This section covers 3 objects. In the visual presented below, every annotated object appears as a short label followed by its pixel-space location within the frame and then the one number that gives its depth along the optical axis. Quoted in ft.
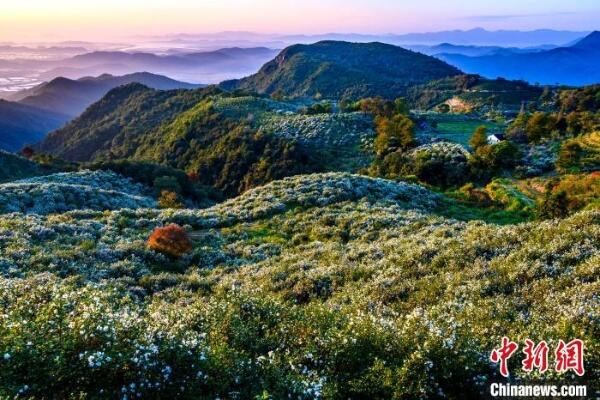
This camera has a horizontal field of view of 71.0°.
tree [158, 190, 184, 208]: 152.15
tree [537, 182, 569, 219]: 92.99
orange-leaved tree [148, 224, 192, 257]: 76.74
